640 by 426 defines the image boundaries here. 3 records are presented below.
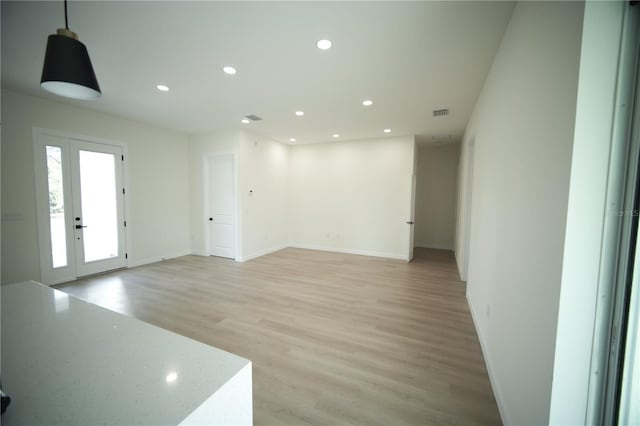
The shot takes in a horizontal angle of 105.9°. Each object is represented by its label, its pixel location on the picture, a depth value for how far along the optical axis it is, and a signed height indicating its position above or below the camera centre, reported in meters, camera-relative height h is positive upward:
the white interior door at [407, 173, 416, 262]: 5.59 -0.39
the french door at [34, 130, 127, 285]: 3.75 -0.22
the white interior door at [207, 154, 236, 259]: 5.54 -0.24
